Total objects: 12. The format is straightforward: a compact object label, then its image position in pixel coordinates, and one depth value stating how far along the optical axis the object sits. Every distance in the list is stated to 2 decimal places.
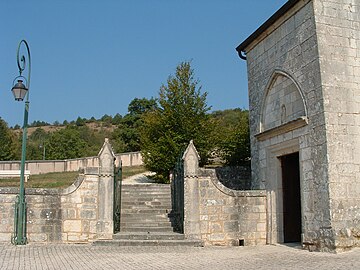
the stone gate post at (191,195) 11.42
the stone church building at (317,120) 9.63
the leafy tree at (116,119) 93.07
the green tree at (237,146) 19.11
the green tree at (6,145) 42.49
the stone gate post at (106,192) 11.30
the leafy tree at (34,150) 54.00
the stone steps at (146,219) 10.94
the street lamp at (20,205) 10.58
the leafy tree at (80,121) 95.75
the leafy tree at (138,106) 51.50
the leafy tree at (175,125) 20.77
